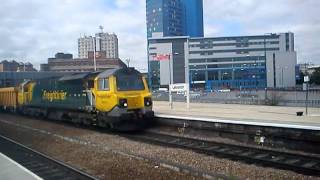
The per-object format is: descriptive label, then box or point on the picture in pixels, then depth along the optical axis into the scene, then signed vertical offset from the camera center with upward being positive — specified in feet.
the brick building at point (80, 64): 261.24 +13.91
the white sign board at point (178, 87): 121.36 -0.90
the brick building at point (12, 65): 478.39 +24.00
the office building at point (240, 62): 402.05 +19.95
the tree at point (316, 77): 349.61 +3.81
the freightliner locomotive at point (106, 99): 72.18 -2.48
